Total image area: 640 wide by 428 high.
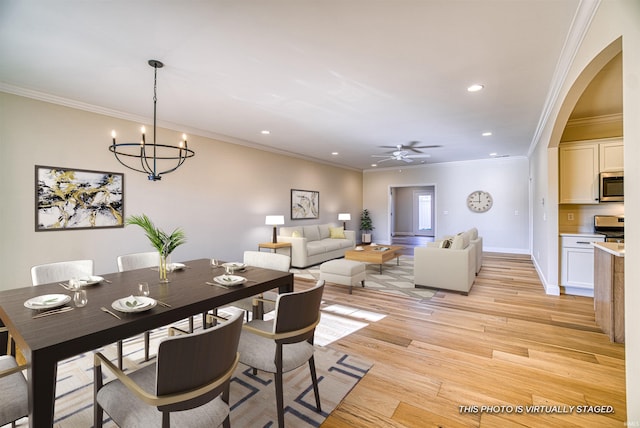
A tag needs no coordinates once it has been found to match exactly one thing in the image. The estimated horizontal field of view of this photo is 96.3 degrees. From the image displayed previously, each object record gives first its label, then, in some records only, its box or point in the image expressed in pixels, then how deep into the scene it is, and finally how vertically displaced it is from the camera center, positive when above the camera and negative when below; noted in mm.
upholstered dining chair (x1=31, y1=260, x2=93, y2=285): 2204 -470
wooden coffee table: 5074 -760
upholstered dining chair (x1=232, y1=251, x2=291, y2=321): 2617 -488
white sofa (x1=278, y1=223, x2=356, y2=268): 6113 -709
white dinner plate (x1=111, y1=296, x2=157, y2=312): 1500 -498
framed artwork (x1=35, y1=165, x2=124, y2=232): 3461 +194
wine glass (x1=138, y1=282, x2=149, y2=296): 1775 -475
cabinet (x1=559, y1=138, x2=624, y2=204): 4141 +711
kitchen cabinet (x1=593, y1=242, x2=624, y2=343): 2676 -752
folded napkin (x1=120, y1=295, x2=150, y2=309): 1563 -498
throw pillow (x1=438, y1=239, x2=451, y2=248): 4699 -508
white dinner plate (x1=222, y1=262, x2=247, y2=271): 2467 -460
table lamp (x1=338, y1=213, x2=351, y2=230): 8320 -108
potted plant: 9961 -341
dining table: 1109 -525
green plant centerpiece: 1989 -206
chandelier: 4080 +896
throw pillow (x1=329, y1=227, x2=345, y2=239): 7797 -526
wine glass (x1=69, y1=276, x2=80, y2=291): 1863 -468
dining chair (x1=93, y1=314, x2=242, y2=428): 1092 -708
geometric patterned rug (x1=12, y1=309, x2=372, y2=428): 1782 -1273
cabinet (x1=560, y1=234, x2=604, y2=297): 4023 -724
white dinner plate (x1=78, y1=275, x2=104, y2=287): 2004 -479
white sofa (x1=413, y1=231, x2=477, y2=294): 4262 -810
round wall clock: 8188 +350
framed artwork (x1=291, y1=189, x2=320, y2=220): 7324 +251
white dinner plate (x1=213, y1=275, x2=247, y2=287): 2016 -481
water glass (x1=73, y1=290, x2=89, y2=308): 1600 -482
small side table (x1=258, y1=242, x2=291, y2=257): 5906 -658
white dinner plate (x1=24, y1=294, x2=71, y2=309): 1538 -494
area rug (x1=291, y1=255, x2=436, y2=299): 4425 -1185
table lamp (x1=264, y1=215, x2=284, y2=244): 6055 -151
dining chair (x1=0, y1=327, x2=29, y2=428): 1253 -840
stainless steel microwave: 3957 +374
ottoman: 4324 -909
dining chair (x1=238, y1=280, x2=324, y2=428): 1577 -779
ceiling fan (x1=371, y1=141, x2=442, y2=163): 6245 +1470
